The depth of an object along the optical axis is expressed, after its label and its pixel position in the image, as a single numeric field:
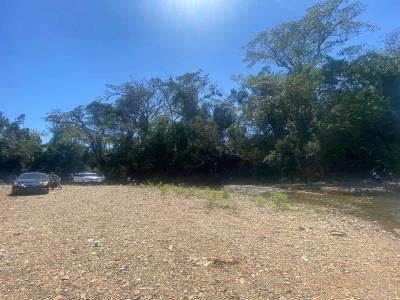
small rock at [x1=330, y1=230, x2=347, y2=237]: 9.73
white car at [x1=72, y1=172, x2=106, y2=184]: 35.03
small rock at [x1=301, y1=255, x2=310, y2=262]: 7.05
